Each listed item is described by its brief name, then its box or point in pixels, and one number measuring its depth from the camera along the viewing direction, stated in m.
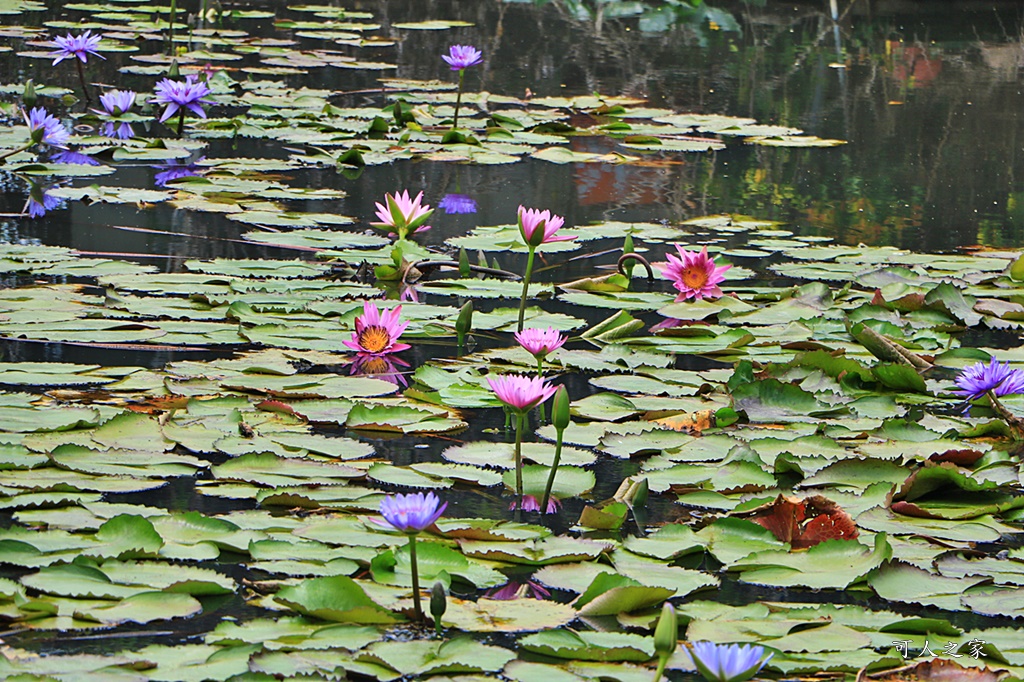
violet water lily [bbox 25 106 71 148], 7.69
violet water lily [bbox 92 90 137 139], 9.22
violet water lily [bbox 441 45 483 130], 9.27
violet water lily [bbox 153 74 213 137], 8.50
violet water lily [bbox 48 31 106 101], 9.31
